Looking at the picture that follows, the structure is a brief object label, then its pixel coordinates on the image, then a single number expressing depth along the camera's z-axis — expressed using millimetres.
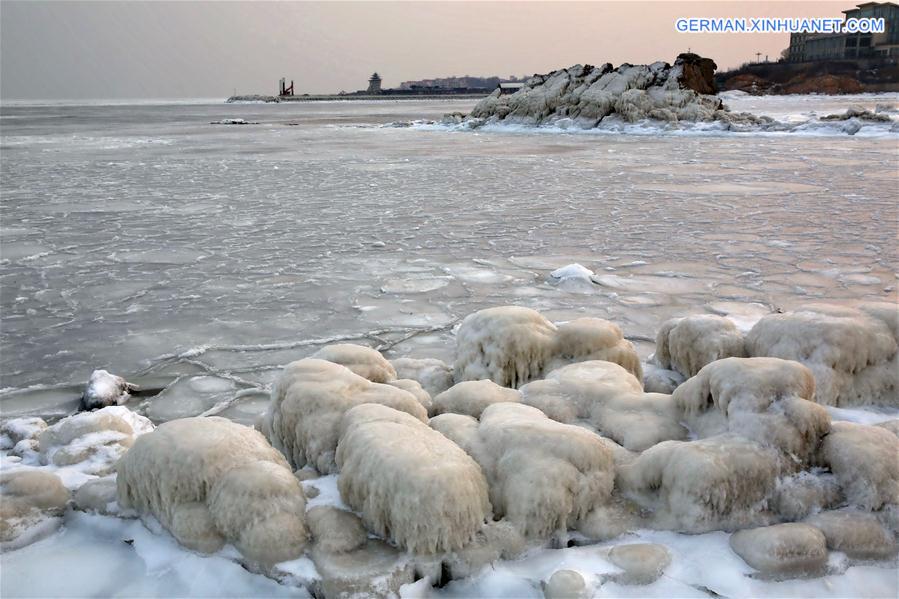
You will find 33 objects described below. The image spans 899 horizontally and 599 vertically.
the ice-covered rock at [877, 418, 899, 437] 2709
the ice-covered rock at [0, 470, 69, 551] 2396
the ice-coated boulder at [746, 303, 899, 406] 3096
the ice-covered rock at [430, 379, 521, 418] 2977
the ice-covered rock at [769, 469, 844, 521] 2273
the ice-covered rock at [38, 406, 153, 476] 2902
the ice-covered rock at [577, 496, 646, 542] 2281
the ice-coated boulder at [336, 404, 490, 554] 2133
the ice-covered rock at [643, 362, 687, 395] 3490
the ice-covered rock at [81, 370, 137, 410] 3572
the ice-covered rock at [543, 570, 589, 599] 1991
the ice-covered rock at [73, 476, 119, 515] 2488
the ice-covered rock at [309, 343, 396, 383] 3279
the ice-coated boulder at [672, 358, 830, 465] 2426
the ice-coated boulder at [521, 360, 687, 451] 2730
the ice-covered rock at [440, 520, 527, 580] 2127
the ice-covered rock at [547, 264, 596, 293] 5567
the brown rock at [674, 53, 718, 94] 29098
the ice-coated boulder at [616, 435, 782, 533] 2264
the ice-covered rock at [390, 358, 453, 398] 3596
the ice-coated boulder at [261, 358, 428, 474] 2703
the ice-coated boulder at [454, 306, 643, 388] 3486
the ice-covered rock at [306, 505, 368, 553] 2186
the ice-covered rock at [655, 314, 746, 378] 3426
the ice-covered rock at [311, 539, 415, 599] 2029
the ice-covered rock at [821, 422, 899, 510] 2271
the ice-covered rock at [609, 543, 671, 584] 2080
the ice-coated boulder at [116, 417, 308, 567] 2195
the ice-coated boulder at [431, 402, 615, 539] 2264
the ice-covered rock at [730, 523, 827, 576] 2080
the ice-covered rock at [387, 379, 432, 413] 3072
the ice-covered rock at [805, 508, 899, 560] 2150
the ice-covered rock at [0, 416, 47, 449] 3156
